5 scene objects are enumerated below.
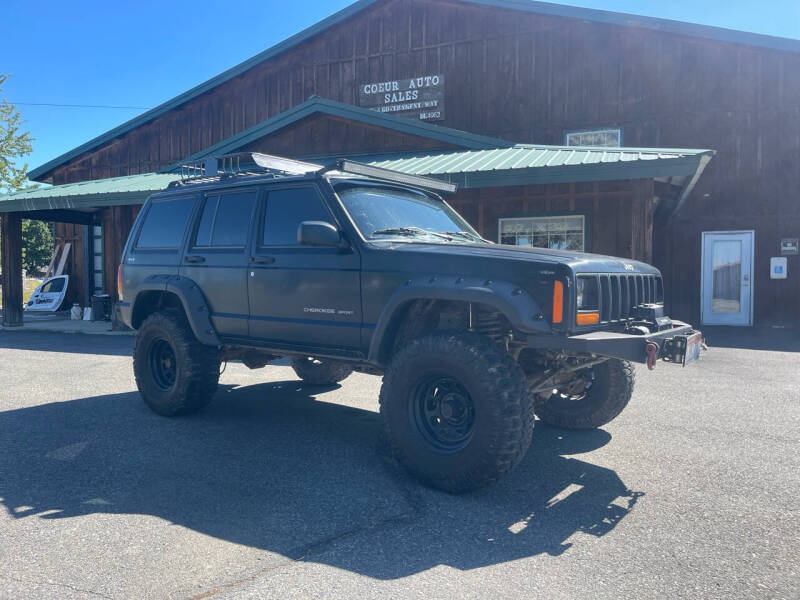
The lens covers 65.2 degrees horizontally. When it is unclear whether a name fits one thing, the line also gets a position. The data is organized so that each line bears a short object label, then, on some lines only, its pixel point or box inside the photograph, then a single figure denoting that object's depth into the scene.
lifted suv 3.79
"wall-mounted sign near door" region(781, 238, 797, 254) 14.09
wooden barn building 13.02
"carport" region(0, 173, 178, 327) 14.26
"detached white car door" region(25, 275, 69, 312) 19.72
